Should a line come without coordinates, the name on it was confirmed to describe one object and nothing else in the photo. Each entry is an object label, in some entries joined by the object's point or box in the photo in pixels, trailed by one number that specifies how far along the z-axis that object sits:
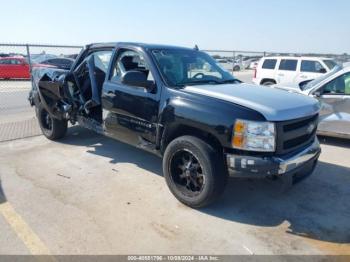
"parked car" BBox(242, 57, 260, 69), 37.08
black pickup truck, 3.51
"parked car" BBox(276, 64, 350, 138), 6.38
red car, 21.56
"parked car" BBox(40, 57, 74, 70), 19.47
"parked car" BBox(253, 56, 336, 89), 12.42
